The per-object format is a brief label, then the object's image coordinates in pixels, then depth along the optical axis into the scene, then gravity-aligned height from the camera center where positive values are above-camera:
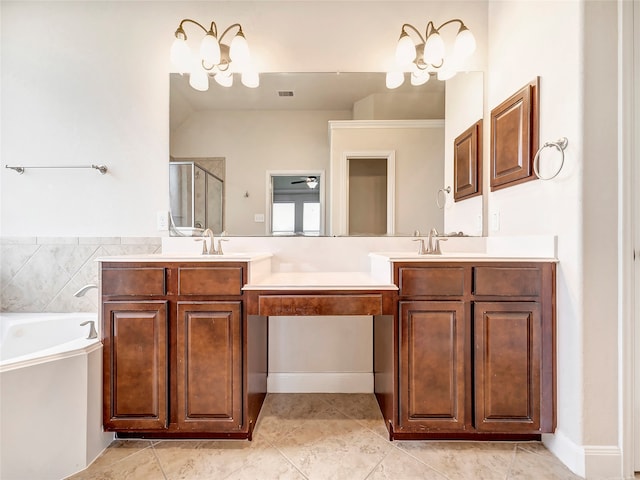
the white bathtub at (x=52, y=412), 1.19 -0.73
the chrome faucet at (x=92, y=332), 1.46 -0.45
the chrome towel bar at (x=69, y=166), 1.99 +0.48
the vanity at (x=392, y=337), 1.41 -0.47
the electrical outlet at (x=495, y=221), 1.92 +0.12
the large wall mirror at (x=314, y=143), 2.02 +0.65
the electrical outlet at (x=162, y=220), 2.02 +0.13
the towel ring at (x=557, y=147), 1.39 +0.43
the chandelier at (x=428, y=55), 1.86 +1.17
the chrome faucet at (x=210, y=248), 1.79 -0.04
